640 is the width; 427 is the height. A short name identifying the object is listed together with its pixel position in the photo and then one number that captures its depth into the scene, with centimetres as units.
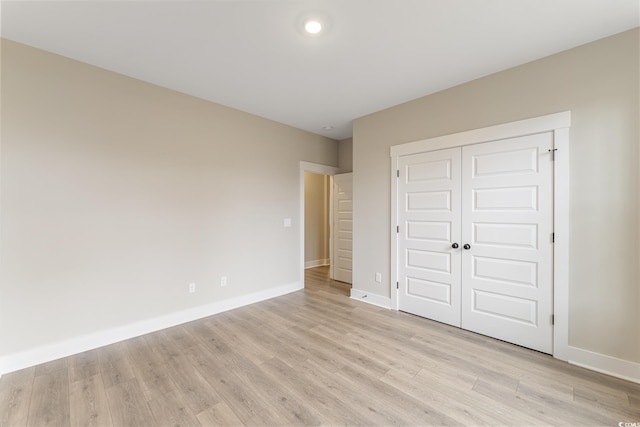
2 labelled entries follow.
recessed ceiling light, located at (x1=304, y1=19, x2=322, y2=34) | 194
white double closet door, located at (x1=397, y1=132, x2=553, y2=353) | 243
